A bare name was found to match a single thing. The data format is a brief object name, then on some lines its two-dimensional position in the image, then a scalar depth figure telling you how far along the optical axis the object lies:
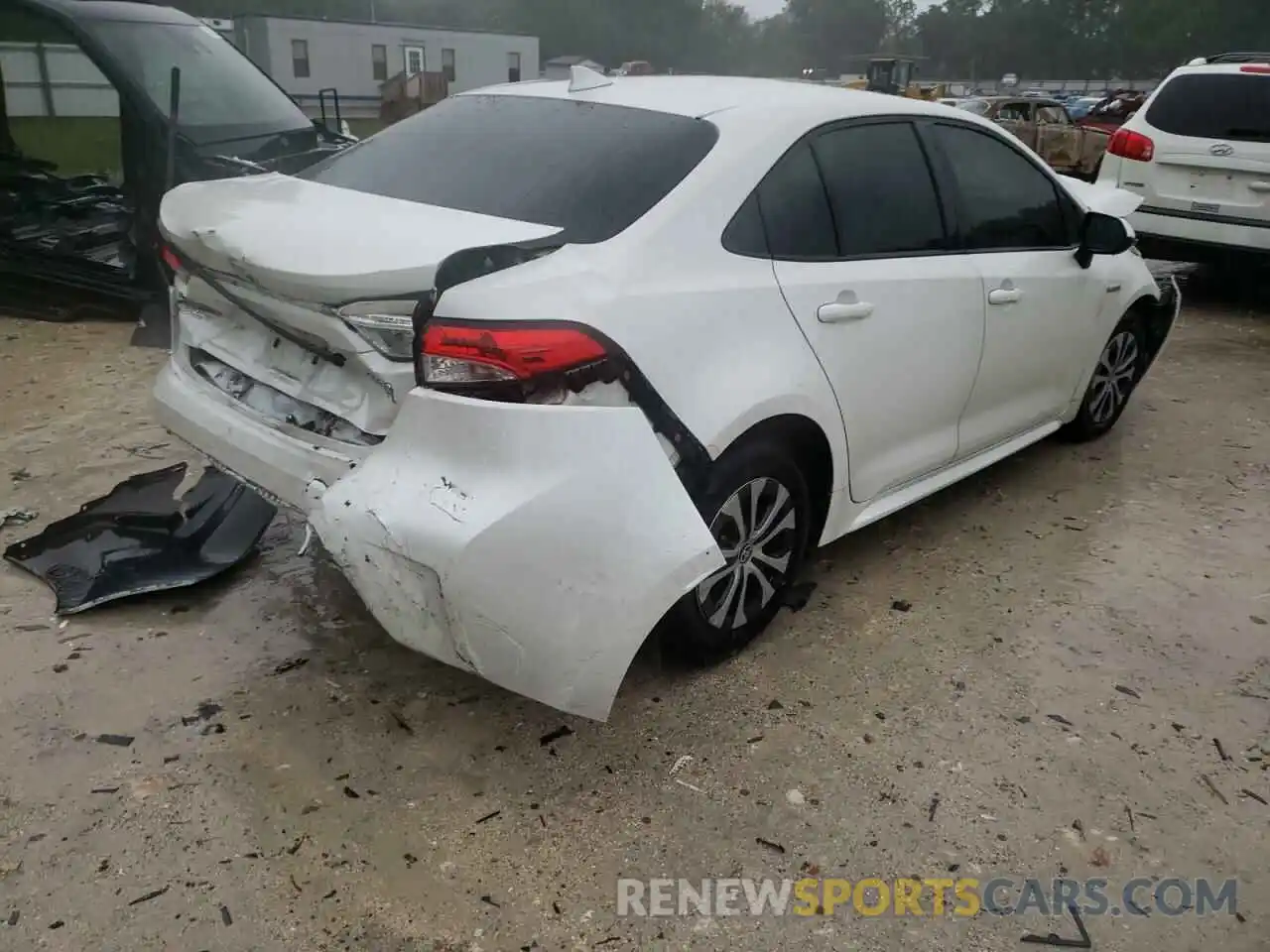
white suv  7.61
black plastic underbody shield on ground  3.49
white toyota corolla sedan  2.44
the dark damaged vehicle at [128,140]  6.64
